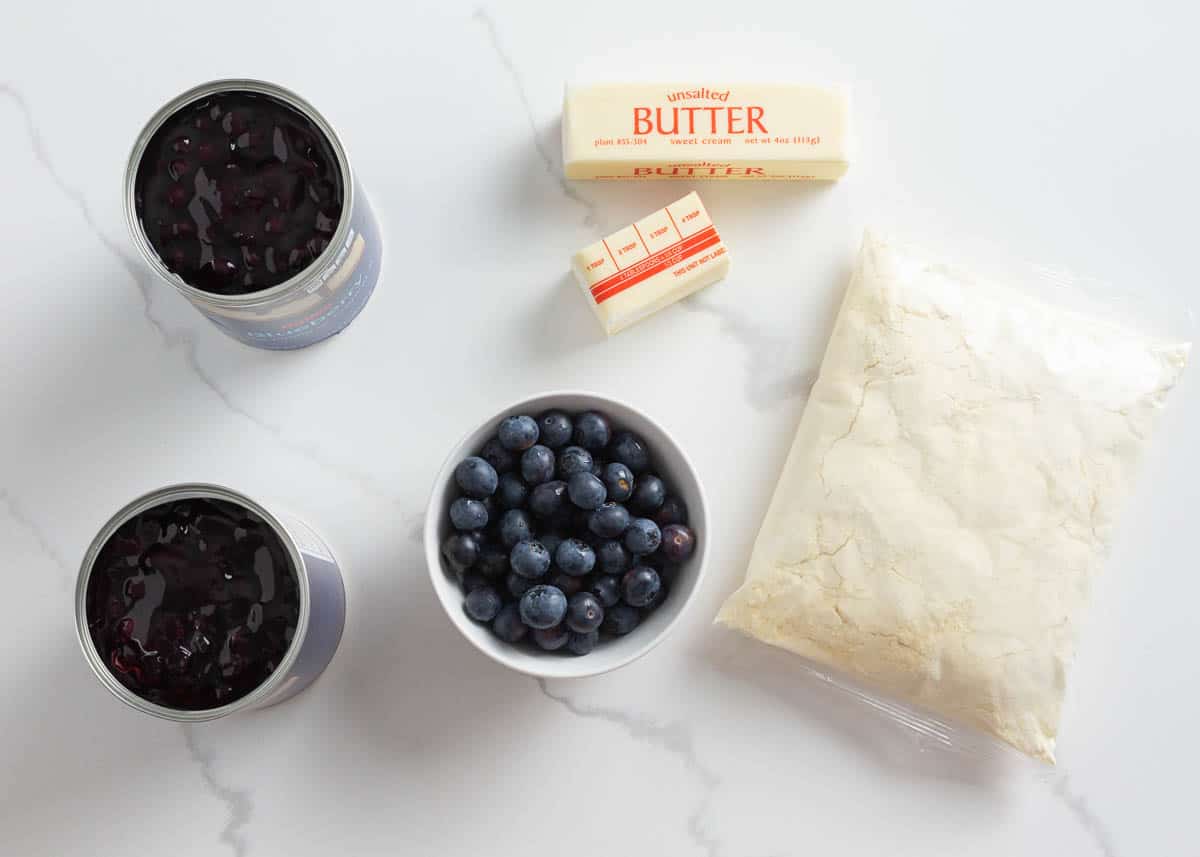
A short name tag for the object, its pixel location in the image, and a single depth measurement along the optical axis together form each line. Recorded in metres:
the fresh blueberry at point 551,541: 0.90
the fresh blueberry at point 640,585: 0.87
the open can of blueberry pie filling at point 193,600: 0.84
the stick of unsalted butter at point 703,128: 1.05
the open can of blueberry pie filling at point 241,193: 0.87
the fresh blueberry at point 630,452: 0.92
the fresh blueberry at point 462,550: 0.88
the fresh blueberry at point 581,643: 0.89
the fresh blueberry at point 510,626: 0.89
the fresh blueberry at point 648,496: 0.91
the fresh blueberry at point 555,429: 0.91
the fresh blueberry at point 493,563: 0.90
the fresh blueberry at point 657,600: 0.91
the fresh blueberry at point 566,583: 0.88
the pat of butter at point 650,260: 1.04
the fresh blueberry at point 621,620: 0.90
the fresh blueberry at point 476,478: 0.88
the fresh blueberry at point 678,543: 0.89
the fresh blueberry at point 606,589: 0.89
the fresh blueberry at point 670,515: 0.92
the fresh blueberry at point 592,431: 0.92
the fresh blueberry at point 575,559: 0.87
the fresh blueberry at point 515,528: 0.89
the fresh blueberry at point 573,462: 0.90
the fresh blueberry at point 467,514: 0.88
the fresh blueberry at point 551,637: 0.88
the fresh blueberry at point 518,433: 0.89
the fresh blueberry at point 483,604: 0.88
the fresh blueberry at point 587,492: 0.88
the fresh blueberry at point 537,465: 0.89
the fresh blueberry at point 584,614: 0.86
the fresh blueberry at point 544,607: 0.85
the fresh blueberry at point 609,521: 0.88
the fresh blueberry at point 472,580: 0.90
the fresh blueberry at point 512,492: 0.91
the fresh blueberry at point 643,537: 0.88
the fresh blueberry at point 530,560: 0.86
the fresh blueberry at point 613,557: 0.89
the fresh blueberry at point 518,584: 0.89
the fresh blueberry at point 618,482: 0.90
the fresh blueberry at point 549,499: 0.89
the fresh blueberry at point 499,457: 0.91
